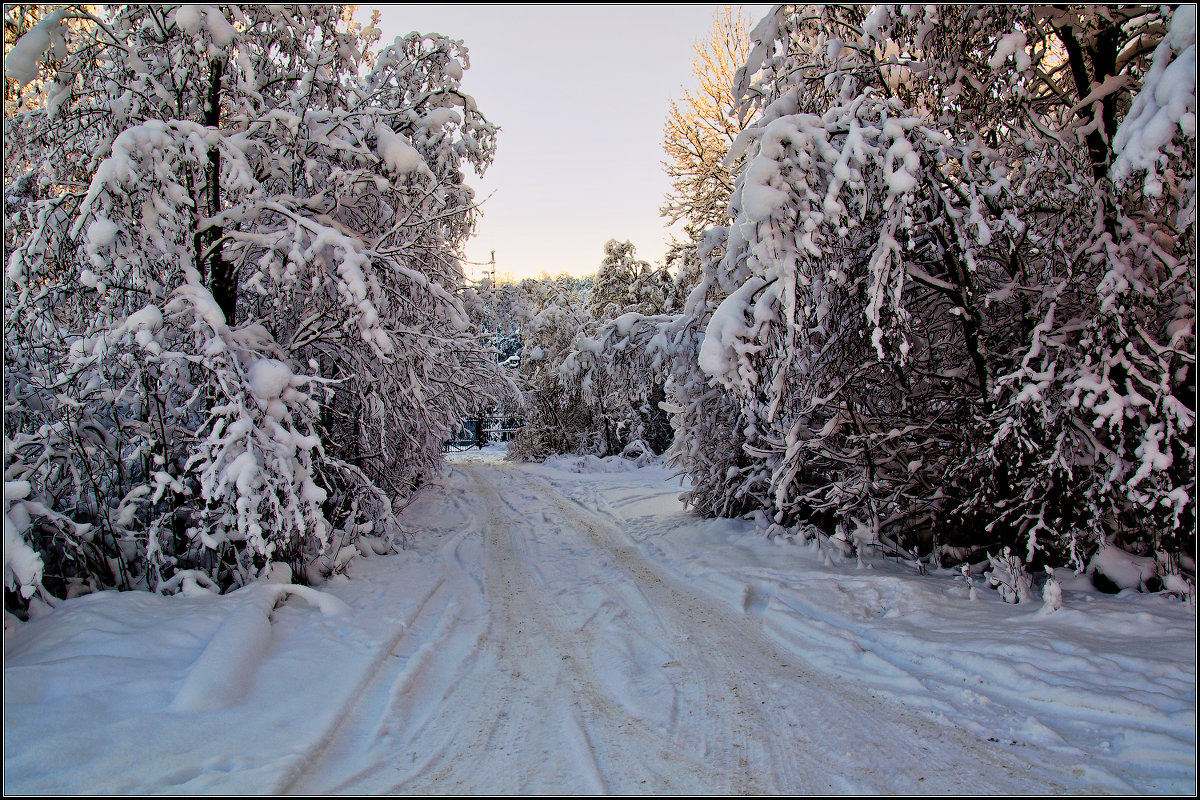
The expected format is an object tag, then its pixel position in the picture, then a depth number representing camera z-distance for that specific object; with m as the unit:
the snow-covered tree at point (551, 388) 23.28
